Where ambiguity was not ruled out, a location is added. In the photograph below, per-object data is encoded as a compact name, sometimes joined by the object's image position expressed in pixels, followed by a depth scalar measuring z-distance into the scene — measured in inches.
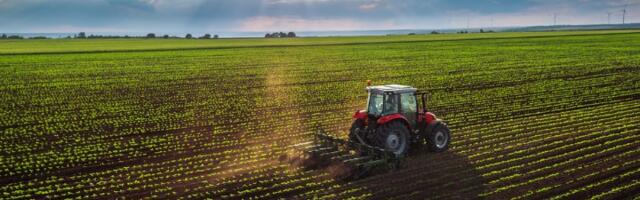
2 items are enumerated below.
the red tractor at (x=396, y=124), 534.3
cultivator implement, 507.8
